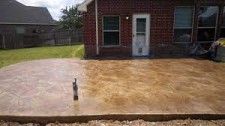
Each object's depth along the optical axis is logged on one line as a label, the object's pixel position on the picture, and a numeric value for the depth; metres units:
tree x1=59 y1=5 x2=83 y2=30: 19.39
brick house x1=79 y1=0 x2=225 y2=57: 8.04
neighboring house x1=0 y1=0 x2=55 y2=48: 13.74
